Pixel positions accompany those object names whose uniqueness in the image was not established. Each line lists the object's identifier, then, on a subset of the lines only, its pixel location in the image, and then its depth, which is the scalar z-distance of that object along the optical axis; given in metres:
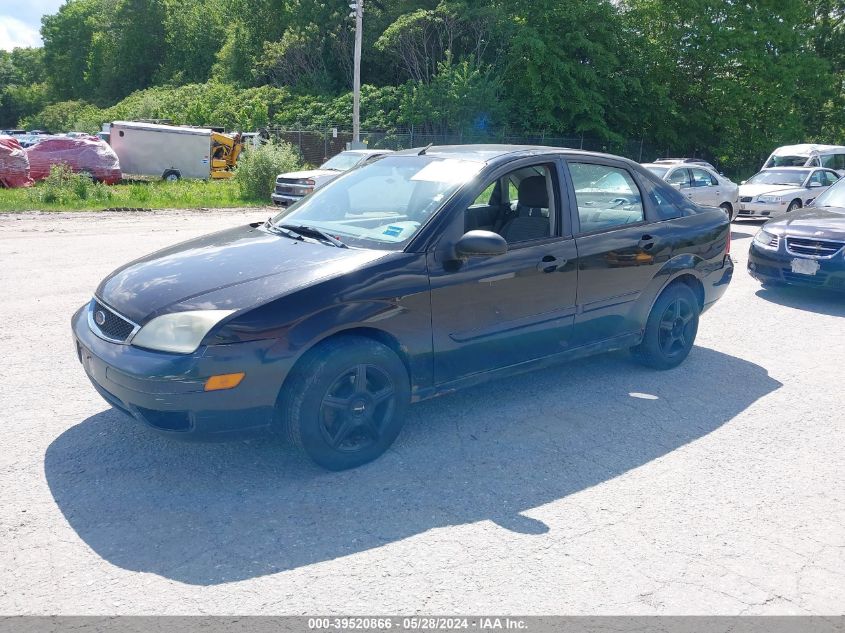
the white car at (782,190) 17.88
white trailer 30.39
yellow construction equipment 31.25
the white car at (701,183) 16.70
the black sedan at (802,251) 8.57
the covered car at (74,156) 25.05
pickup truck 17.98
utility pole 26.25
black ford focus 3.67
